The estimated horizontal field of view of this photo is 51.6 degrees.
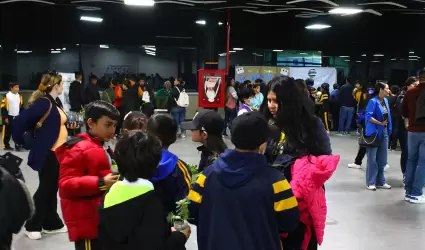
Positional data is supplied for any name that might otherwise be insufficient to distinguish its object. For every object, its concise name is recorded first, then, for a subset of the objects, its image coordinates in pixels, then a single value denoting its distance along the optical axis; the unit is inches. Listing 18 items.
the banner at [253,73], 560.7
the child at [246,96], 333.3
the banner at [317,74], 573.0
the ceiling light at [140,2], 392.9
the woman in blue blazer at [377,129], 232.8
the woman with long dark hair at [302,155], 84.0
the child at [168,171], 82.3
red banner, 447.8
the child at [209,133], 100.9
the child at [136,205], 73.0
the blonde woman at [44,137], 151.9
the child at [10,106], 363.3
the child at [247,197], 72.9
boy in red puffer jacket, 93.8
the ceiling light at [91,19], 568.8
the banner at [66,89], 486.6
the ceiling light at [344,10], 424.3
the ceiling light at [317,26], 619.5
